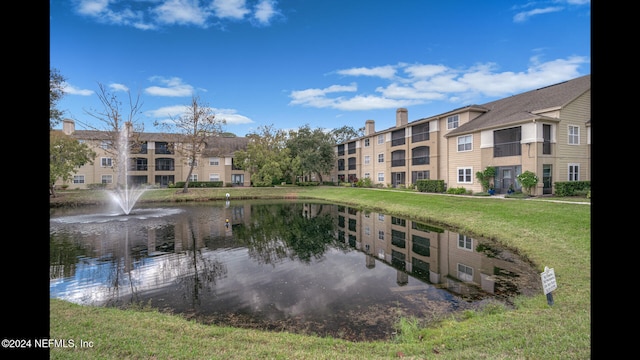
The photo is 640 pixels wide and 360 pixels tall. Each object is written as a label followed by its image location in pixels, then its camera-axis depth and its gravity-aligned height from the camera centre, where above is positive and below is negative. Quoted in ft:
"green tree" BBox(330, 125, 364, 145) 247.29 +37.77
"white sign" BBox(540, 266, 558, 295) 19.02 -6.57
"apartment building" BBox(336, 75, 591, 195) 76.28 +11.06
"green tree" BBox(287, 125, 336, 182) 150.71 +15.12
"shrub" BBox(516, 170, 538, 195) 73.26 -0.57
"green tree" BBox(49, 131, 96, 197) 99.25 +8.52
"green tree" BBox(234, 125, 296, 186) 138.31 +9.13
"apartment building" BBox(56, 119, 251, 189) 138.41 +7.66
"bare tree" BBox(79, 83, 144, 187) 113.39 +17.02
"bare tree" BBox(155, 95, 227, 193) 123.03 +22.88
